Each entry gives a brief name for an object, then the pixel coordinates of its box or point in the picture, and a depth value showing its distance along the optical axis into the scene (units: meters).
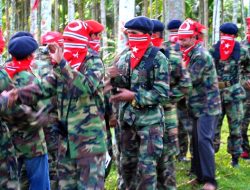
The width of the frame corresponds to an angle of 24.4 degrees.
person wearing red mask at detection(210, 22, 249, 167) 9.25
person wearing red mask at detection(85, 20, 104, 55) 7.08
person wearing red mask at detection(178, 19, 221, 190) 7.81
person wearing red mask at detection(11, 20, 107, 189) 5.41
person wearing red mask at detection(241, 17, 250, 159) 10.16
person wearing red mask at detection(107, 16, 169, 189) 6.21
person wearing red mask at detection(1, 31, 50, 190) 5.67
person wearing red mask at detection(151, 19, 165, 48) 7.50
